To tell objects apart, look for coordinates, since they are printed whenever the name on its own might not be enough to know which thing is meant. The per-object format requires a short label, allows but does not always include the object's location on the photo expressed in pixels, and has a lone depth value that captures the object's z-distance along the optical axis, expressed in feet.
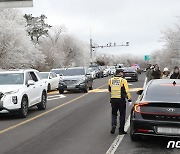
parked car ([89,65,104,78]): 177.45
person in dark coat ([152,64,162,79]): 58.31
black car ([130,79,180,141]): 25.52
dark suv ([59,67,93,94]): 79.36
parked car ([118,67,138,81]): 124.16
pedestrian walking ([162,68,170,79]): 51.16
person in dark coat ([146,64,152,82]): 62.04
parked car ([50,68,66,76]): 105.37
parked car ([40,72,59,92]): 89.15
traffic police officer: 31.42
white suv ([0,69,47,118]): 40.98
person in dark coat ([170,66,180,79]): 48.46
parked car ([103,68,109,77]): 199.31
